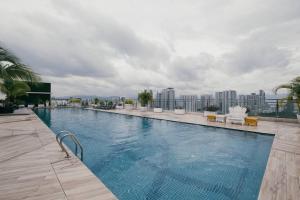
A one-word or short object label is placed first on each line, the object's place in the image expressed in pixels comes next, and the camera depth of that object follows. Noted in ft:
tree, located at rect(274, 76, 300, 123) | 22.85
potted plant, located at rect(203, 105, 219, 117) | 39.17
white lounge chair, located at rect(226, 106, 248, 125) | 27.17
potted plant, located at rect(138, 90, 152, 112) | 56.95
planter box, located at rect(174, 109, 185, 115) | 45.71
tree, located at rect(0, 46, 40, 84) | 16.11
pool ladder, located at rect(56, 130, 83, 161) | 10.46
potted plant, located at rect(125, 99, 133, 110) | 66.65
